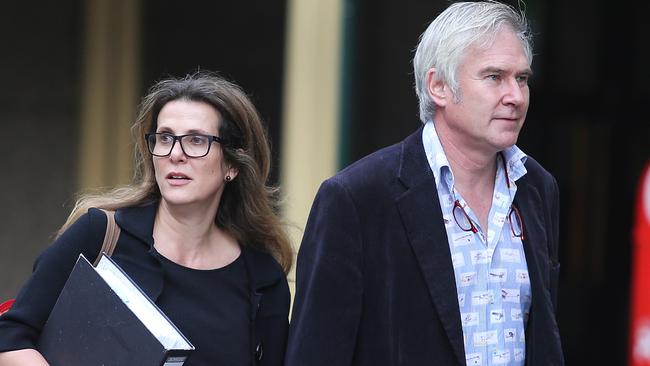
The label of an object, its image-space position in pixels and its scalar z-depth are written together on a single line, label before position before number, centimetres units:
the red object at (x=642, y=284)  966
